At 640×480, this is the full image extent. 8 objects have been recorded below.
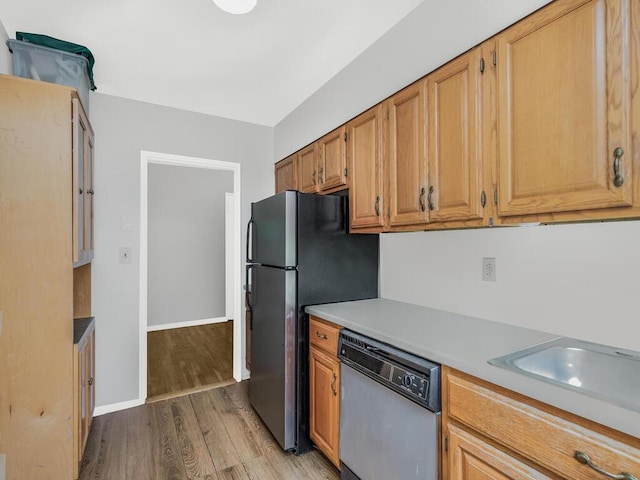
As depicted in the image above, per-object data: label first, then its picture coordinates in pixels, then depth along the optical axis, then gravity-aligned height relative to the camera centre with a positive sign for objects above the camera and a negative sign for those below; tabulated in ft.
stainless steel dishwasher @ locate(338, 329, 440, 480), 4.05 -2.37
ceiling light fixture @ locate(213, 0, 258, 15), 5.12 +3.65
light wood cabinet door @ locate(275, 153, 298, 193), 9.71 +2.05
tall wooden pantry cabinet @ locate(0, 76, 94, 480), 5.25 -0.66
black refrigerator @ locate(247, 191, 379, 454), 6.60 -0.87
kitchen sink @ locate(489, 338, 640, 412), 3.65 -1.43
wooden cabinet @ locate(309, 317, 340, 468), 5.86 -2.73
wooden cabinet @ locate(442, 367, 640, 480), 2.64 -1.81
